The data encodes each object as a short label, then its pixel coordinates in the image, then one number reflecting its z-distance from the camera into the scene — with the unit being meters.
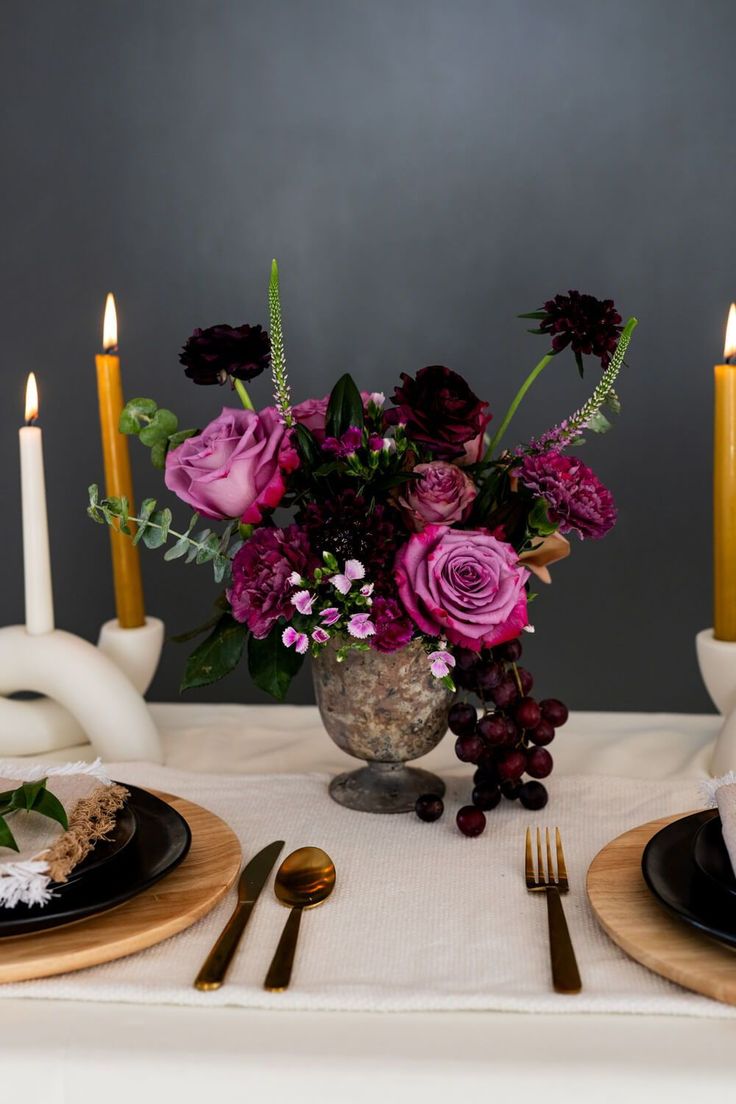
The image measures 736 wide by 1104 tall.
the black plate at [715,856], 0.62
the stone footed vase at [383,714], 0.83
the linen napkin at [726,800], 0.63
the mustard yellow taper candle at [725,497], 0.97
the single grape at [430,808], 0.83
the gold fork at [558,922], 0.59
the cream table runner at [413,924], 0.59
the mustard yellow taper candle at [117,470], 1.02
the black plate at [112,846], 0.65
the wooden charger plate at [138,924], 0.60
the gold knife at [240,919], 0.60
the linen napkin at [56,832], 0.61
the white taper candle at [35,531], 0.96
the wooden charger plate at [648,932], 0.58
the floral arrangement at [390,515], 0.76
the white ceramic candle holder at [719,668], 0.99
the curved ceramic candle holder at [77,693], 0.99
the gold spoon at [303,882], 0.68
